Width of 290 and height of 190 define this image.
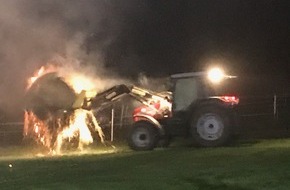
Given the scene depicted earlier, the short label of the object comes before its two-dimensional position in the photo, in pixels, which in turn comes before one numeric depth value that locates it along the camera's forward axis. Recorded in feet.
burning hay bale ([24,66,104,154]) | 69.15
